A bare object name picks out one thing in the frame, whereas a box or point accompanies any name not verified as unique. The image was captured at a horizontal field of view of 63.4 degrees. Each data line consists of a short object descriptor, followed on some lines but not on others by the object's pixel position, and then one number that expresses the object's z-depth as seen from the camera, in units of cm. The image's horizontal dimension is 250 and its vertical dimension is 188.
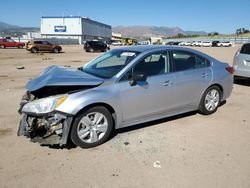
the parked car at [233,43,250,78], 701
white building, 7237
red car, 3326
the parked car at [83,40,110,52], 2787
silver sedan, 323
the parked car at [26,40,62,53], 2513
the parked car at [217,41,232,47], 5511
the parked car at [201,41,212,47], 5861
